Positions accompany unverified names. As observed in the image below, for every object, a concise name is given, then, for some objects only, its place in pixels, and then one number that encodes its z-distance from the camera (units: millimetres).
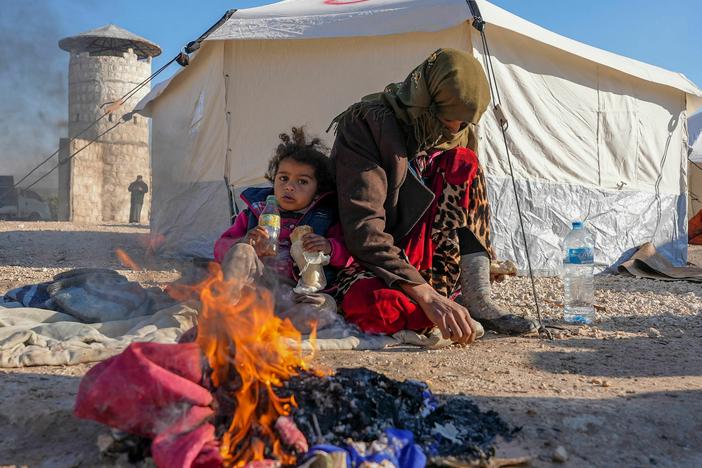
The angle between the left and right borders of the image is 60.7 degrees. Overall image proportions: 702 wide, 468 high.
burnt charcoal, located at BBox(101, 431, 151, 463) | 1304
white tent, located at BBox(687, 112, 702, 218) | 11796
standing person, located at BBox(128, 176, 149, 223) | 17844
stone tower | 18344
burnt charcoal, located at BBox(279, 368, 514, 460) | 1331
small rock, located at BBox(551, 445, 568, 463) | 1393
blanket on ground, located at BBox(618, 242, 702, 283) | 5777
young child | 2525
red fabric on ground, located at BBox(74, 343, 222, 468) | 1256
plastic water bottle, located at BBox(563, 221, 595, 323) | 3527
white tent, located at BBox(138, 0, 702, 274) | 5516
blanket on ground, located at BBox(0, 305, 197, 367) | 2189
